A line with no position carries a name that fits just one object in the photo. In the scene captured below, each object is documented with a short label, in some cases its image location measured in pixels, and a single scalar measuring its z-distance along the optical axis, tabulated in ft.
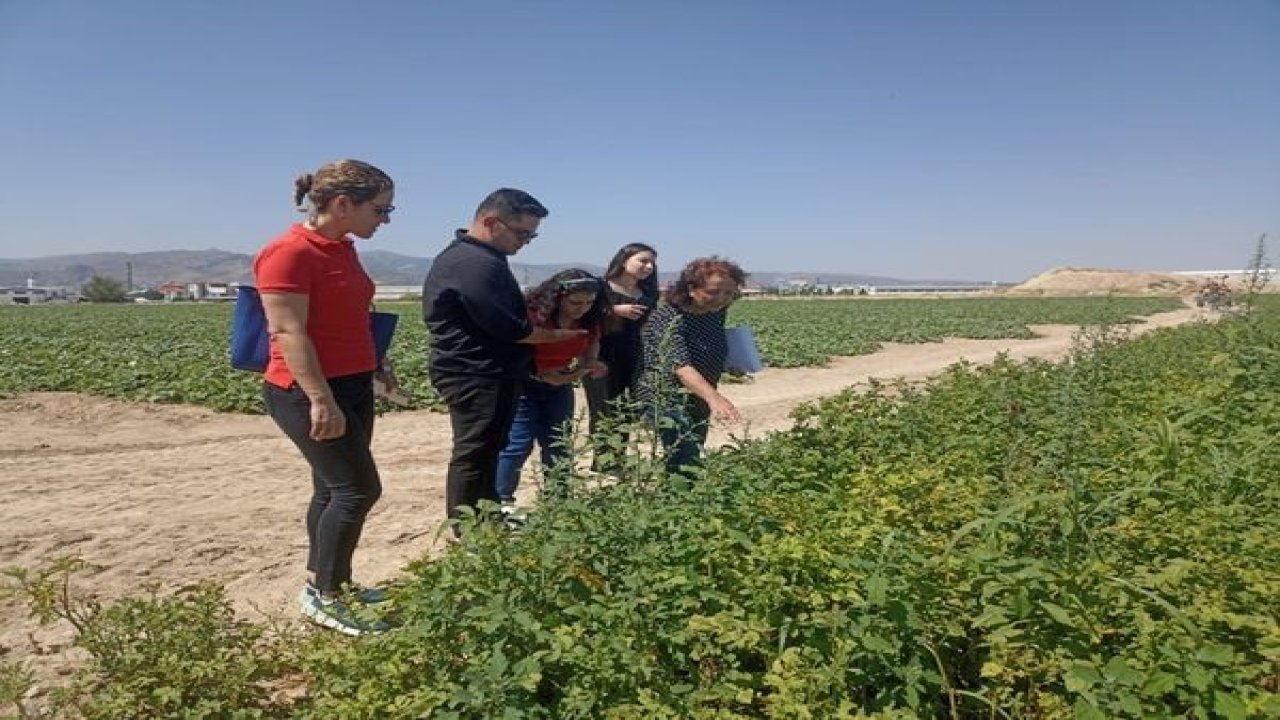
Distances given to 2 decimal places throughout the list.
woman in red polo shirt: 9.09
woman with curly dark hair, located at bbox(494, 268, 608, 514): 13.24
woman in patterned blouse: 12.35
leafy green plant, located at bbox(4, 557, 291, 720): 7.38
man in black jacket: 10.99
